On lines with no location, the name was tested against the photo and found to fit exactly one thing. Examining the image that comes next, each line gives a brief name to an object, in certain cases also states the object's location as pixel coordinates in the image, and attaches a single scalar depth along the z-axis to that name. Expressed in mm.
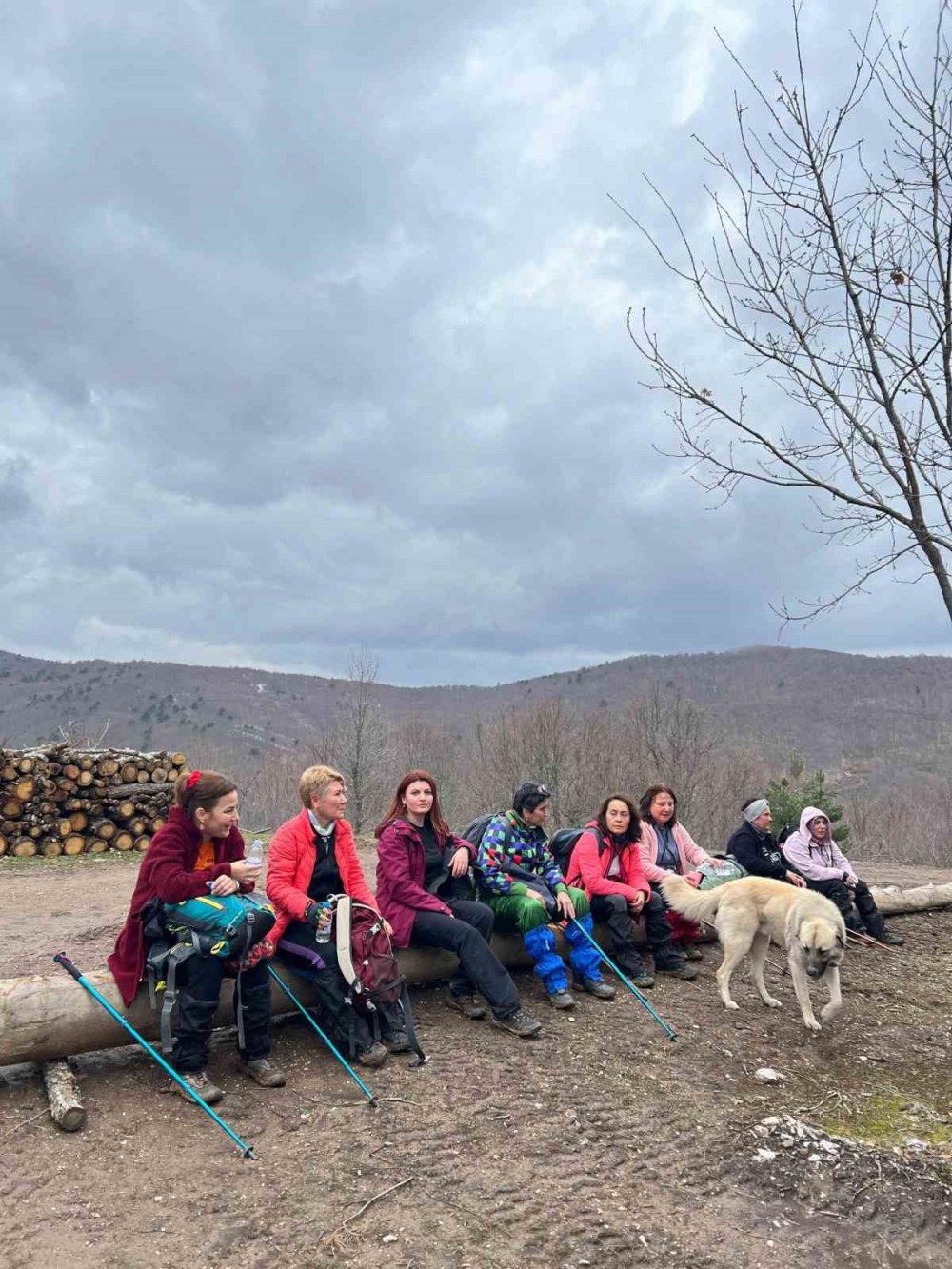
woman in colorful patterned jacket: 6289
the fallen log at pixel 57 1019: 4633
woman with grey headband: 8398
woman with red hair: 5785
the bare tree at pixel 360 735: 29828
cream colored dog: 5898
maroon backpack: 5219
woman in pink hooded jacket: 8469
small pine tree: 19000
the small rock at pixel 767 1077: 5230
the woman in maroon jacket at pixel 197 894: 4734
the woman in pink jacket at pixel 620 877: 6944
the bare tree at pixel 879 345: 5012
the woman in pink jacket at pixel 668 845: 7703
